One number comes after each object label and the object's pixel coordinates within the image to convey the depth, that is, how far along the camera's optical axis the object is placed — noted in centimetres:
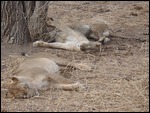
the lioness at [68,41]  1298
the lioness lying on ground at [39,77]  902
